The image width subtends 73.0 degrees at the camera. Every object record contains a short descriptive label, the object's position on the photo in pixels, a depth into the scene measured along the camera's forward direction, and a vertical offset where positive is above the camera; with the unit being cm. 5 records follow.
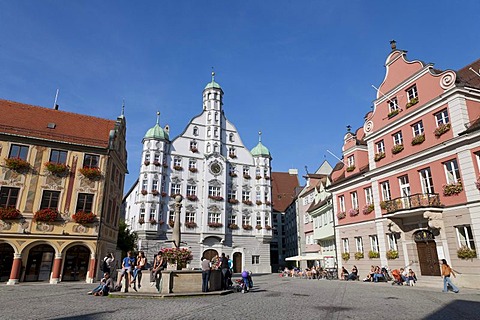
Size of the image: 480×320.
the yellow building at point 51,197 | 2423 +476
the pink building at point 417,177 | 1841 +552
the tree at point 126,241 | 4156 +234
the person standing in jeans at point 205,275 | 1464 -64
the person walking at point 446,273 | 1586 -56
